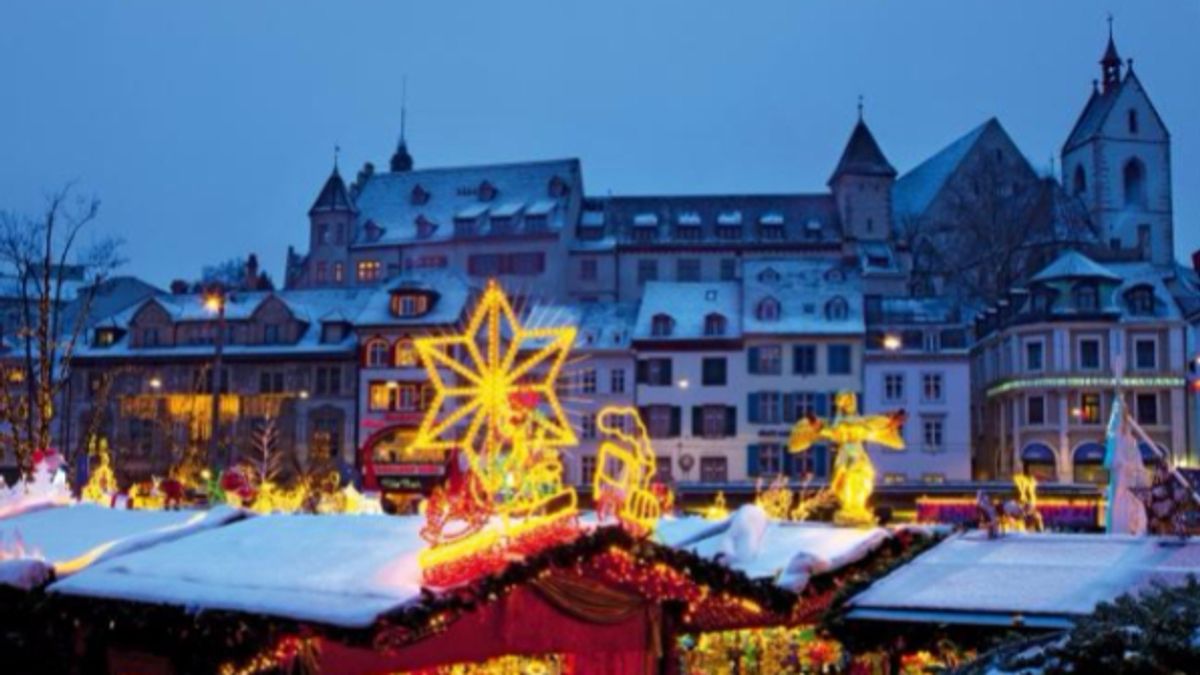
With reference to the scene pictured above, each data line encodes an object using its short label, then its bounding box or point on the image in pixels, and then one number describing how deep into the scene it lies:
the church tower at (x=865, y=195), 72.38
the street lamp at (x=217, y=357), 27.87
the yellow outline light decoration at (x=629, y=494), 12.32
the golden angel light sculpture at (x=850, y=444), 15.87
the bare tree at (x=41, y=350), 24.47
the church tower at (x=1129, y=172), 82.19
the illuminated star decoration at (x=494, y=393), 11.70
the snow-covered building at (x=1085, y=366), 51.50
